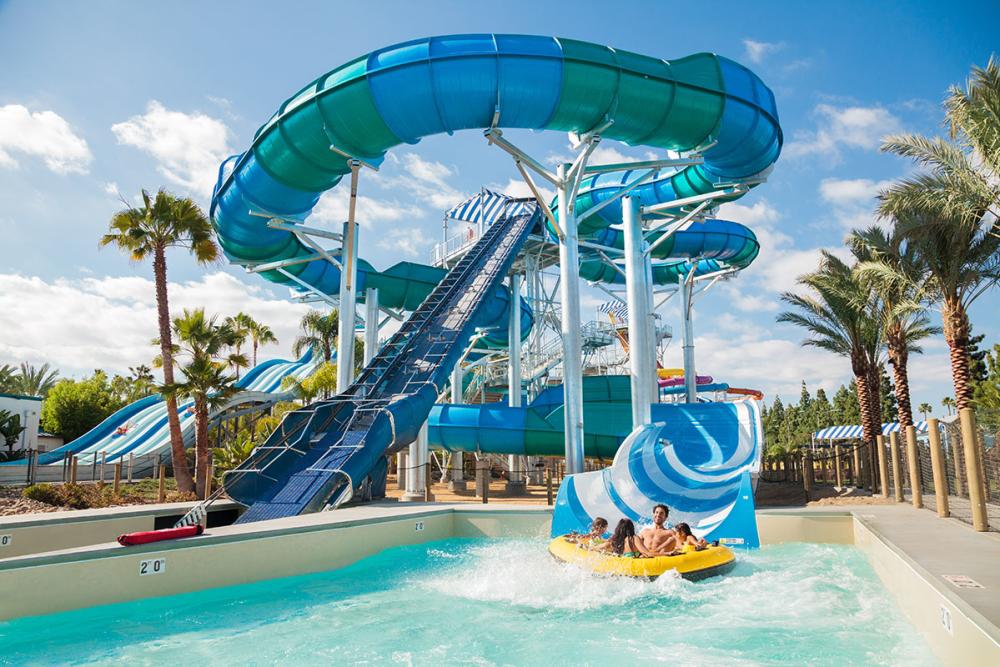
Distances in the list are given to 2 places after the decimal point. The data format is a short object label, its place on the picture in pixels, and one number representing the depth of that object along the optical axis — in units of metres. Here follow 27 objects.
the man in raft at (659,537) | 7.40
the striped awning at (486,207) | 21.36
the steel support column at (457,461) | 22.16
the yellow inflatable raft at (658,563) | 7.08
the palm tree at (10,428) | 26.11
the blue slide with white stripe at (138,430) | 27.00
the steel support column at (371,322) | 20.60
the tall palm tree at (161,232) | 16.77
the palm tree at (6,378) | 46.37
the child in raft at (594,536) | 7.55
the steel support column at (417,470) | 14.10
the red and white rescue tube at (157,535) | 6.68
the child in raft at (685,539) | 7.54
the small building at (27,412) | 27.51
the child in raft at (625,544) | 7.32
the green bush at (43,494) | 13.75
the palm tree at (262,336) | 49.78
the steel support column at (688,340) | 19.21
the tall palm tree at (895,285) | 14.77
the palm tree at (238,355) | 18.31
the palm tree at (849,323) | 18.00
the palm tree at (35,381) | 56.69
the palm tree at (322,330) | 41.50
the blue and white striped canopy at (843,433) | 35.47
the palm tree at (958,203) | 10.60
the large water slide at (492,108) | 11.43
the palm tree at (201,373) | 15.62
